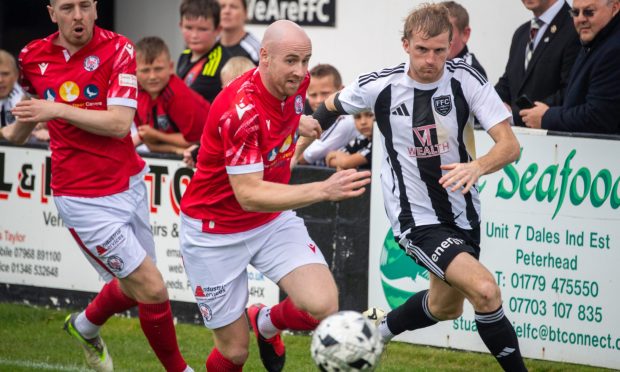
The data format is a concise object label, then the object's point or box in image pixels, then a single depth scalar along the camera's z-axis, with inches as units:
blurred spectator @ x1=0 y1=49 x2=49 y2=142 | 727.8
